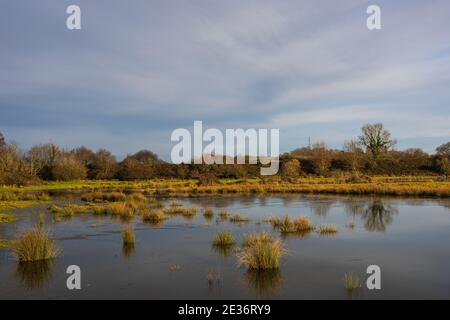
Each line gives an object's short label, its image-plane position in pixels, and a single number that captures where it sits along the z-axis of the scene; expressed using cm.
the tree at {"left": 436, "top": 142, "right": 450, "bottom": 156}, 8921
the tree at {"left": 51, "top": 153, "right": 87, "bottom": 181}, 5916
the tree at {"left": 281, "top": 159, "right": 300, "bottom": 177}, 6493
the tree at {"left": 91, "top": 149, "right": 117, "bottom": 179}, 6788
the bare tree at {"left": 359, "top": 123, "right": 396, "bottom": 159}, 8144
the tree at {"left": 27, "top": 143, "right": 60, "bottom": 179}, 6412
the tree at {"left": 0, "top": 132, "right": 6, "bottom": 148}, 6734
